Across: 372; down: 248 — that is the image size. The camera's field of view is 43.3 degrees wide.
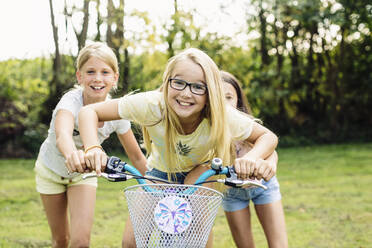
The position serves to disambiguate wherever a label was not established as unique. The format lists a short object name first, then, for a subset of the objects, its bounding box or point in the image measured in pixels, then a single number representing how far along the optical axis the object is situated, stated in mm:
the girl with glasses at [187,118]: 2811
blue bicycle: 2291
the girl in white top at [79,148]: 3691
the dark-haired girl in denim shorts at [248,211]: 3854
